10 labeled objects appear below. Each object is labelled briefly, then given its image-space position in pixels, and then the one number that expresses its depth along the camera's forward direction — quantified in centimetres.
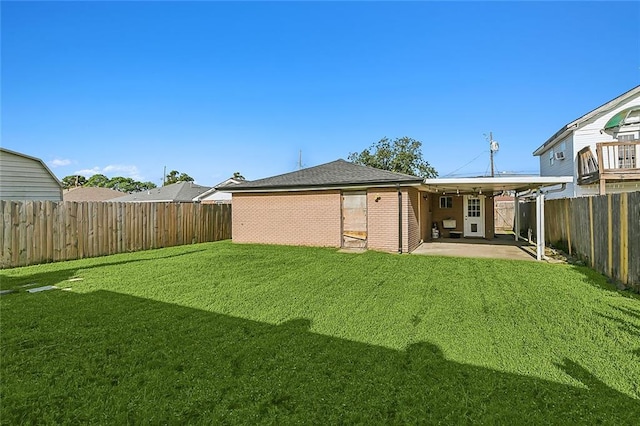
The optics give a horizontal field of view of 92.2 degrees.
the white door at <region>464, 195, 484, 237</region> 1466
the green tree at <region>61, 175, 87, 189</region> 5059
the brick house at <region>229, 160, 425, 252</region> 1052
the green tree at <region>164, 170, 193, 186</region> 4873
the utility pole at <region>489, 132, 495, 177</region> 2475
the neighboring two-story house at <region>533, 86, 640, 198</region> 1202
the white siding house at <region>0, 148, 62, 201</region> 1027
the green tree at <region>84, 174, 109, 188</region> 5381
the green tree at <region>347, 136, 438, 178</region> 3372
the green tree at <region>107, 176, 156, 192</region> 5628
